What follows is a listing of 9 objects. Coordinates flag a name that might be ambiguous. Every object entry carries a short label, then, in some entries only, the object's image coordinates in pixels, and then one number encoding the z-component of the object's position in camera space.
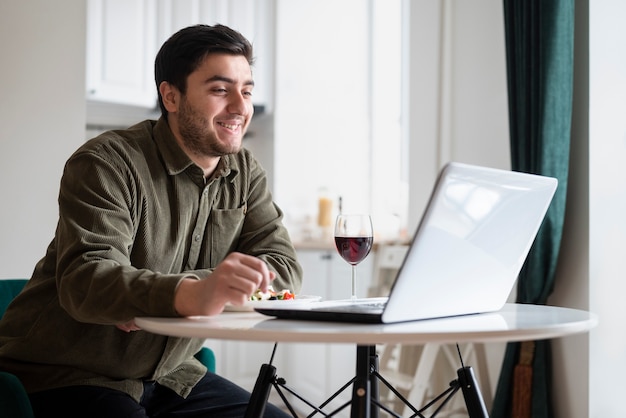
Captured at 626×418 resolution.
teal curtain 2.54
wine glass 1.53
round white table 1.06
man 1.49
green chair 1.50
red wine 1.53
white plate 1.36
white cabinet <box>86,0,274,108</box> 4.45
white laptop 1.11
